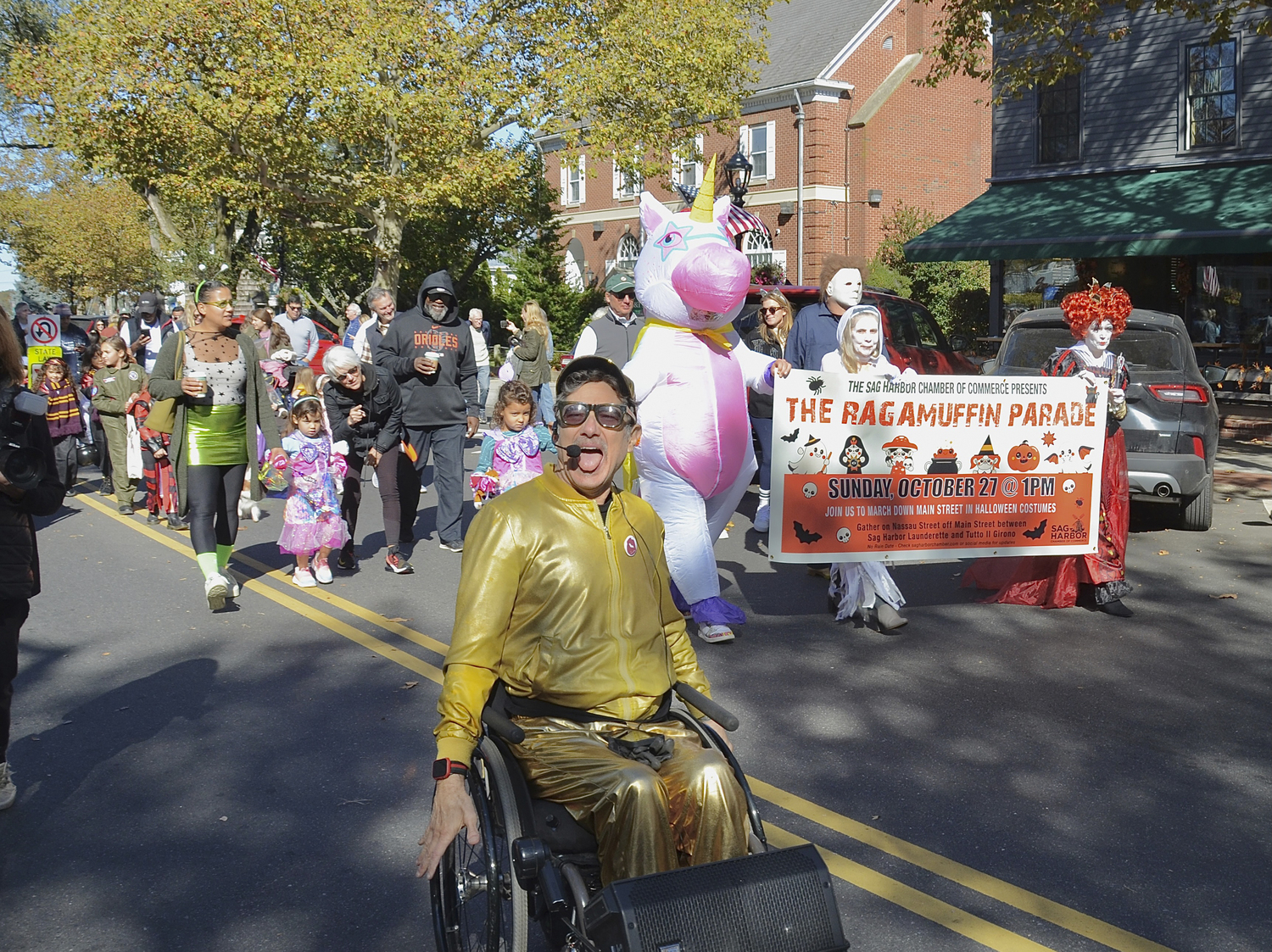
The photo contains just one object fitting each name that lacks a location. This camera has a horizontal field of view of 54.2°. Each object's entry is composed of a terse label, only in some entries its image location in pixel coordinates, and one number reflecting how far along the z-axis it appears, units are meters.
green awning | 18.77
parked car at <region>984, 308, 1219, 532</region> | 9.44
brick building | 34.38
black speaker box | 2.46
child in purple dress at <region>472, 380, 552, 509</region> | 8.26
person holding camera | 4.20
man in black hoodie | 8.98
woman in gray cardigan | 7.38
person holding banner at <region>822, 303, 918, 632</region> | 6.95
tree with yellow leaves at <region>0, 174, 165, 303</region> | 53.16
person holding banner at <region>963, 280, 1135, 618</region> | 7.31
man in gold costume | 2.84
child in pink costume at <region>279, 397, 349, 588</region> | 8.16
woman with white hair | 8.34
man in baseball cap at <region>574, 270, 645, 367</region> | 9.23
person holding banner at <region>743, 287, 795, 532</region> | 10.25
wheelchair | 2.67
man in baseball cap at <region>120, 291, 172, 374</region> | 15.27
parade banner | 6.75
